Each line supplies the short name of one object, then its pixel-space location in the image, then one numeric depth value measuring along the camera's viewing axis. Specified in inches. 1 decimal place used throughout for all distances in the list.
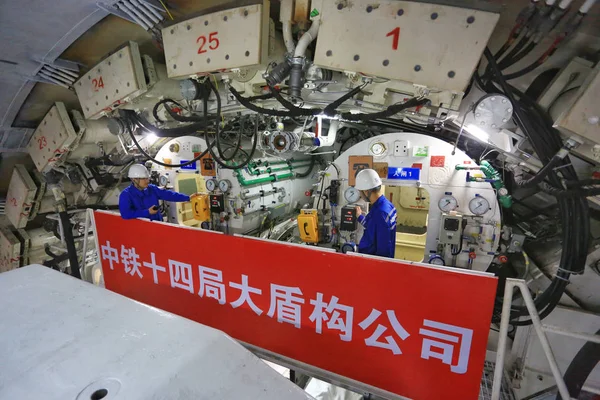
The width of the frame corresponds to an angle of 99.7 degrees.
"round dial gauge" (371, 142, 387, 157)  144.3
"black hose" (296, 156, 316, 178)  287.2
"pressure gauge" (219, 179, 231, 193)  197.8
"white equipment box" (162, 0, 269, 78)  80.7
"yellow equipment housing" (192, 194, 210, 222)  199.5
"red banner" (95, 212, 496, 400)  58.6
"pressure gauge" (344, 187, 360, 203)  149.6
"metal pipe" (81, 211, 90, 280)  111.7
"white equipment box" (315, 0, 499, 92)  65.3
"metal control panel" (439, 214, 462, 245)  128.3
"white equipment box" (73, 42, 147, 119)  109.6
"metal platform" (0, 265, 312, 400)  32.8
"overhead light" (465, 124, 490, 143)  96.0
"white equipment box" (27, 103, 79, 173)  144.4
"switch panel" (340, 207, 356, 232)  148.2
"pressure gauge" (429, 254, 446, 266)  133.1
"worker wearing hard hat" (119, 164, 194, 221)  152.5
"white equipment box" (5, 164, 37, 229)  173.6
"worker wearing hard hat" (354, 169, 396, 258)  111.6
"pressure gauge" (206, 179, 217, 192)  202.7
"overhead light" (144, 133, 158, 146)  208.5
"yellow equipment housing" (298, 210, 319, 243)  157.8
